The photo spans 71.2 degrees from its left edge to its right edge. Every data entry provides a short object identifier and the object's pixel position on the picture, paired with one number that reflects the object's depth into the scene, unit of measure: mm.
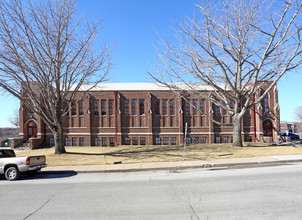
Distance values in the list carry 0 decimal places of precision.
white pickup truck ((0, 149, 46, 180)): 9664
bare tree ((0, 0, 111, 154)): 13688
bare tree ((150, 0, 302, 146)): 15328
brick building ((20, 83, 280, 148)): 26719
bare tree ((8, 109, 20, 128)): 75550
